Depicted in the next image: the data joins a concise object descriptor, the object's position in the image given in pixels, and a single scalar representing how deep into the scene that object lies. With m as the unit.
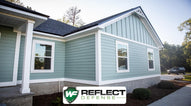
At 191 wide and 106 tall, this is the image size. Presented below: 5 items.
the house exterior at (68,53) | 4.64
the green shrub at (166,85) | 8.56
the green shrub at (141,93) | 5.43
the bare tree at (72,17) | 21.11
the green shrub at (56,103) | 4.32
